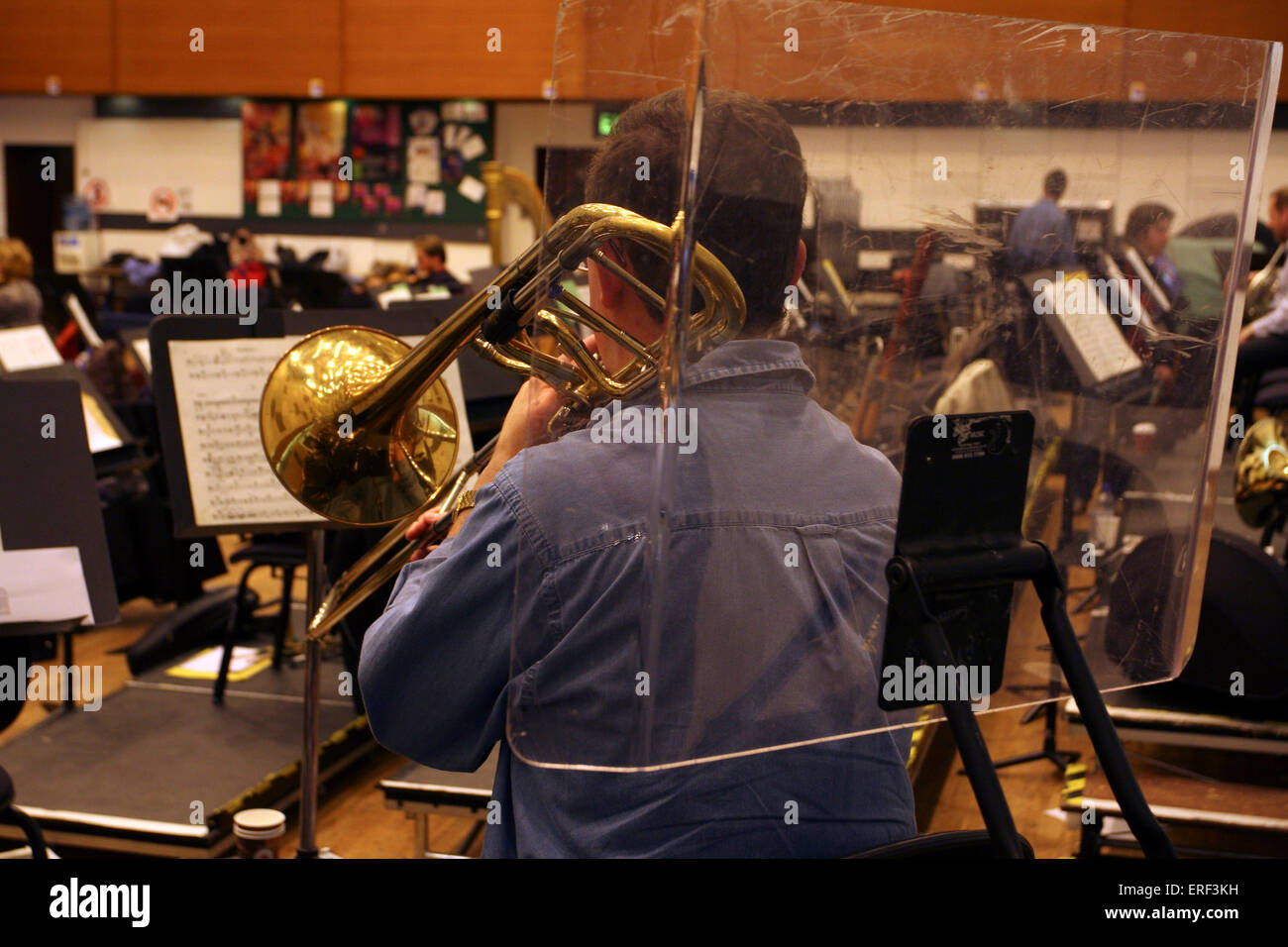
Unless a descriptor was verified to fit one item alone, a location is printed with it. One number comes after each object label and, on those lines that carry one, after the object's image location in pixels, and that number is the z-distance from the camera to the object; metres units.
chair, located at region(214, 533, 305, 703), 3.57
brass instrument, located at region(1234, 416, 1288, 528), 3.50
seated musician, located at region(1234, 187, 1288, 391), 5.16
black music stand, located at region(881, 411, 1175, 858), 0.93
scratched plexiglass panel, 0.93
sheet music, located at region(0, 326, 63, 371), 4.11
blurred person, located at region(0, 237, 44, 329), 5.68
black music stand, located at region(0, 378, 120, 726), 2.19
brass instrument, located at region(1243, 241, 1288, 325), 5.52
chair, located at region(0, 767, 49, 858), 1.98
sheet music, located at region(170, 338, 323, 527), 2.33
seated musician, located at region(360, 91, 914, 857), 0.95
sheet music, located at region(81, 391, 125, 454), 3.96
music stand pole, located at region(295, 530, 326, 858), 2.21
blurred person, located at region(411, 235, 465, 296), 7.14
